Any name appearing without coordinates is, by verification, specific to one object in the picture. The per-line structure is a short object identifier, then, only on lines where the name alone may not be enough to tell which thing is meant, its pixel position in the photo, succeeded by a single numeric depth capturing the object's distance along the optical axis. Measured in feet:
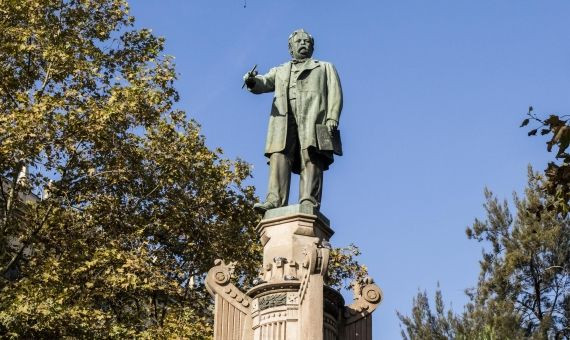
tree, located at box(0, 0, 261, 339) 58.44
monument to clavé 31.48
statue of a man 35.24
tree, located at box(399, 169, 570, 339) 81.76
